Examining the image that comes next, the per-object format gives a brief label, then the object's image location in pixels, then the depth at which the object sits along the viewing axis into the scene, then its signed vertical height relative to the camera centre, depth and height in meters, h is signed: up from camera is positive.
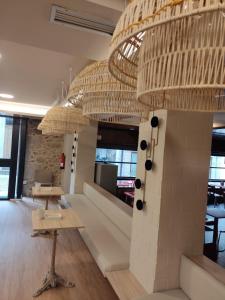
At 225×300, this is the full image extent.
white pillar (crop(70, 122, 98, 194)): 6.25 -0.17
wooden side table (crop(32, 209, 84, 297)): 3.03 -1.00
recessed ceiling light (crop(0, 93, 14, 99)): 5.60 +1.15
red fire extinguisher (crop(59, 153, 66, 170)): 7.68 -0.40
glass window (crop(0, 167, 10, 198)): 7.90 -1.20
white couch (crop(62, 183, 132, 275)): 3.00 -1.27
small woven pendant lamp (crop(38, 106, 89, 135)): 3.05 +0.38
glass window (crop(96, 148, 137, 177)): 8.83 -0.25
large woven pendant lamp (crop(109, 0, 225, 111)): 0.55 +0.29
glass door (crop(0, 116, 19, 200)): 7.82 -0.30
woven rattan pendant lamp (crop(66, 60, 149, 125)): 1.21 +0.31
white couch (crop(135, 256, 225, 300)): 1.96 -1.10
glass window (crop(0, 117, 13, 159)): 7.80 +0.27
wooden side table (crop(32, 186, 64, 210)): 5.08 -0.95
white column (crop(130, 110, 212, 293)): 2.34 -0.41
